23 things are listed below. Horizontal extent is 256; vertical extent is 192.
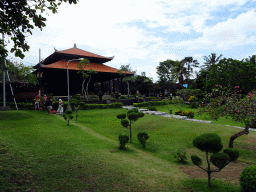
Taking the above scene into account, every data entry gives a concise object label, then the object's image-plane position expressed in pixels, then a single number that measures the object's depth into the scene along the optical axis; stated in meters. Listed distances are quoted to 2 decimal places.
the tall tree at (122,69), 26.16
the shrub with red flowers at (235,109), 7.85
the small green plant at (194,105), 26.53
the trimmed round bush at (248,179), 3.40
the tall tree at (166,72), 41.91
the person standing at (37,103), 16.76
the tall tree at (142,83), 37.94
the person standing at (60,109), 16.98
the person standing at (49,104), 16.21
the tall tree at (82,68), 21.97
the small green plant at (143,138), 8.03
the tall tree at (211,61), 42.98
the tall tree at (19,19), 3.63
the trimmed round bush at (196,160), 4.39
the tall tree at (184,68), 42.41
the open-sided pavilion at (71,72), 24.04
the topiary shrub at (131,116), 8.46
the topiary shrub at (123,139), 7.06
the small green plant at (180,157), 6.39
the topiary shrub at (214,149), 3.94
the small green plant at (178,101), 19.95
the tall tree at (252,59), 34.31
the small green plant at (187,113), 17.48
